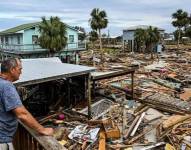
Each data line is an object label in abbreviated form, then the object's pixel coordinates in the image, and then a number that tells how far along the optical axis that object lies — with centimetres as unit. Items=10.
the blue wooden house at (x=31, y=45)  1999
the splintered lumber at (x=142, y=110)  928
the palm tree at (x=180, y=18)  3799
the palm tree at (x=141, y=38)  2834
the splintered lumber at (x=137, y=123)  769
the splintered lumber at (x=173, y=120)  798
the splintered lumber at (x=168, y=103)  971
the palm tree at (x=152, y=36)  2829
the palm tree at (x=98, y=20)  2677
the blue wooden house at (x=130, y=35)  3421
